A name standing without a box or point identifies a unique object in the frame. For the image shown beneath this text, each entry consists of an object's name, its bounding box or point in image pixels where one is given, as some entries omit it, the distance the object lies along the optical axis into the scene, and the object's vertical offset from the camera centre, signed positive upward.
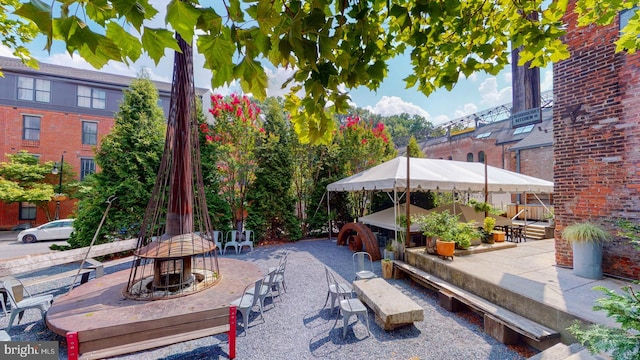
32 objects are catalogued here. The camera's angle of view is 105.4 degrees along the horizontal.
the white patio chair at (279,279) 5.17 -1.99
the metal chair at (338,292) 4.40 -1.94
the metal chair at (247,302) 3.90 -1.95
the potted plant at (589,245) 4.14 -1.00
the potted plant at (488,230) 7.00 -1.26
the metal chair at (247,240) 8.93 -2.08
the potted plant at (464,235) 5.93 -1.20
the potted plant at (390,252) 6.73 -1.85
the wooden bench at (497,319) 3.13 -1.95
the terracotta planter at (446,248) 5.45 -1.38
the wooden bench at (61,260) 4.16 -1.51
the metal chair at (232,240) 8.71 -2.03
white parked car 12.13 -2.40
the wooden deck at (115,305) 3.02 -1.72
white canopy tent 7.01 +0.25
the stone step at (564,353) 2.55 -1.88
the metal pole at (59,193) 15.25 -0.75
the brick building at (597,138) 4.03 +0.89
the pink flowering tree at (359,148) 11.64 +1.87
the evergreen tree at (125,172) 7.74 +0.45
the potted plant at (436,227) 5.85 -1.02
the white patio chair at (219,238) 8.72 -1.94
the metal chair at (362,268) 5.35 -2.20
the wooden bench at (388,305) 3.69 -1.93
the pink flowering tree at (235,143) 9.34 +1.67
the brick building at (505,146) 15.97 +3.62
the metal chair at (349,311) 3.73 -1.93
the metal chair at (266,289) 4.53 -2.00
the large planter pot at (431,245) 5.98 -1.46
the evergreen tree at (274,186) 10.16 -0.01
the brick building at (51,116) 15.61 +4.67
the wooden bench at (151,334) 2.70 -1.81
